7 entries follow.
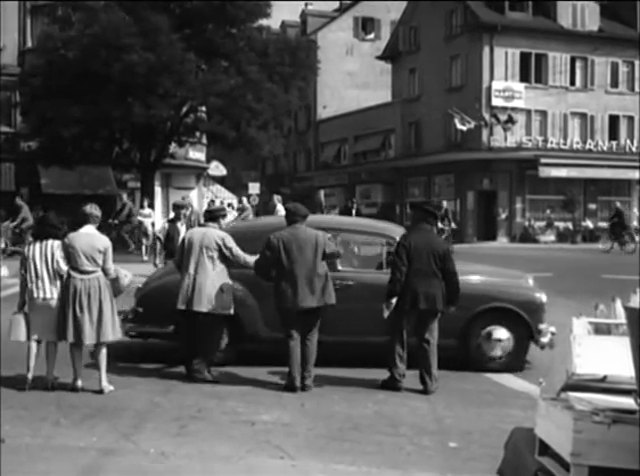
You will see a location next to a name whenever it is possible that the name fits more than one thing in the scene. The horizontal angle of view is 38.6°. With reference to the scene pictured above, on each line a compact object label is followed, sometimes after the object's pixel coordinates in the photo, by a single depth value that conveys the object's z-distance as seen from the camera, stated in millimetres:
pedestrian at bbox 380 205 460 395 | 7227
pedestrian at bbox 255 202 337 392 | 7332
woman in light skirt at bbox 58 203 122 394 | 6969
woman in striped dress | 6988
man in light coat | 6957
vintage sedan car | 7184
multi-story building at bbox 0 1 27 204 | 29734
